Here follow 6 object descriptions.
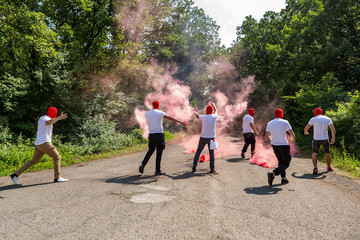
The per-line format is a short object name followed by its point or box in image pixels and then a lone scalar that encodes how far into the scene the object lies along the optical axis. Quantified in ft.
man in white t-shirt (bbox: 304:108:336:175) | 24.02
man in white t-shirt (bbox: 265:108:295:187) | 20.40
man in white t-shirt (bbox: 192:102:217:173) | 24.13
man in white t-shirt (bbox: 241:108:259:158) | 31.94
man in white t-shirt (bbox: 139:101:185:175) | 22.80
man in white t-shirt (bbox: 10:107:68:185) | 20.02
